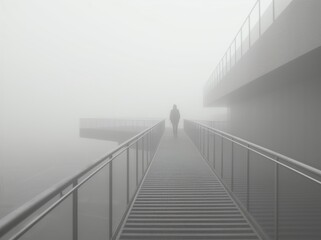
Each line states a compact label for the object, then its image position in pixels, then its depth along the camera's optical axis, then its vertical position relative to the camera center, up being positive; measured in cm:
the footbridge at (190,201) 257 -85
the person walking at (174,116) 1557 +29
